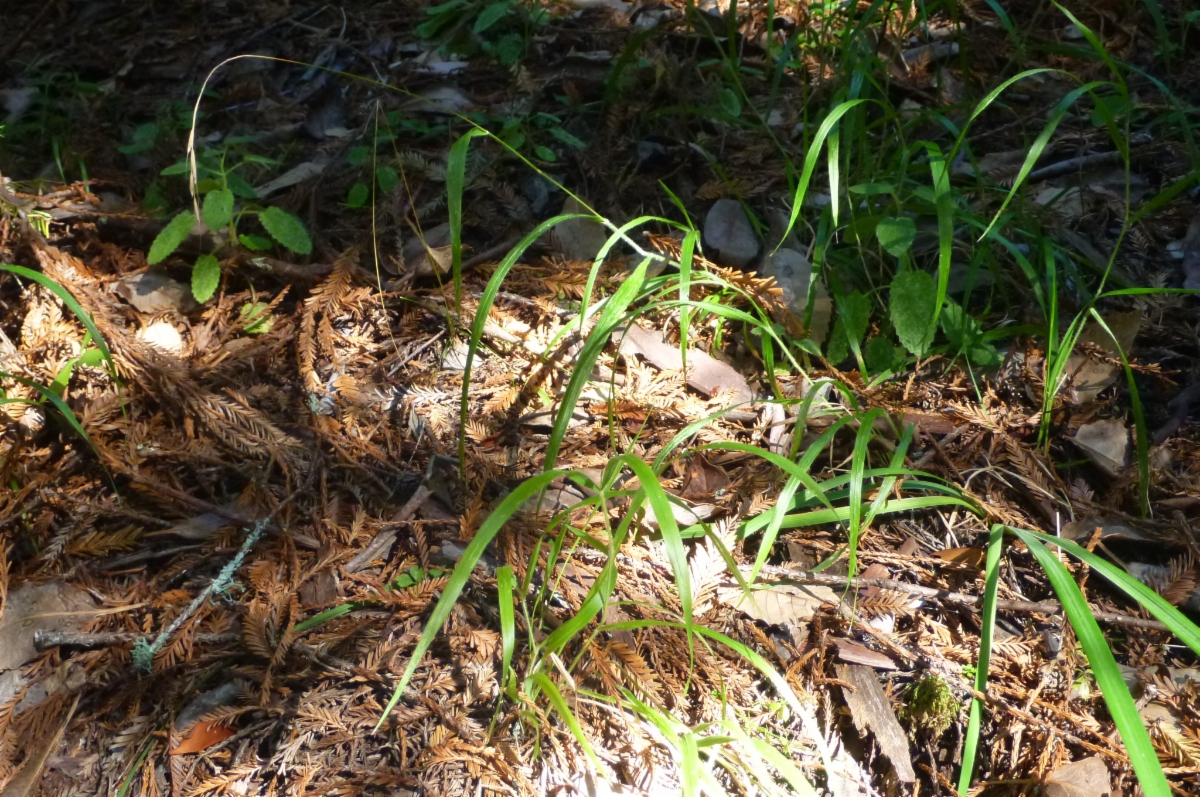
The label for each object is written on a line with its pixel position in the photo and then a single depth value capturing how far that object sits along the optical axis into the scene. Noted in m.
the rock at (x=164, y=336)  0.96
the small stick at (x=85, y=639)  0.83
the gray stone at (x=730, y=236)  1.01
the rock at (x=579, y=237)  1.02
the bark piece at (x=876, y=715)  0.82
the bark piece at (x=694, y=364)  0.95
